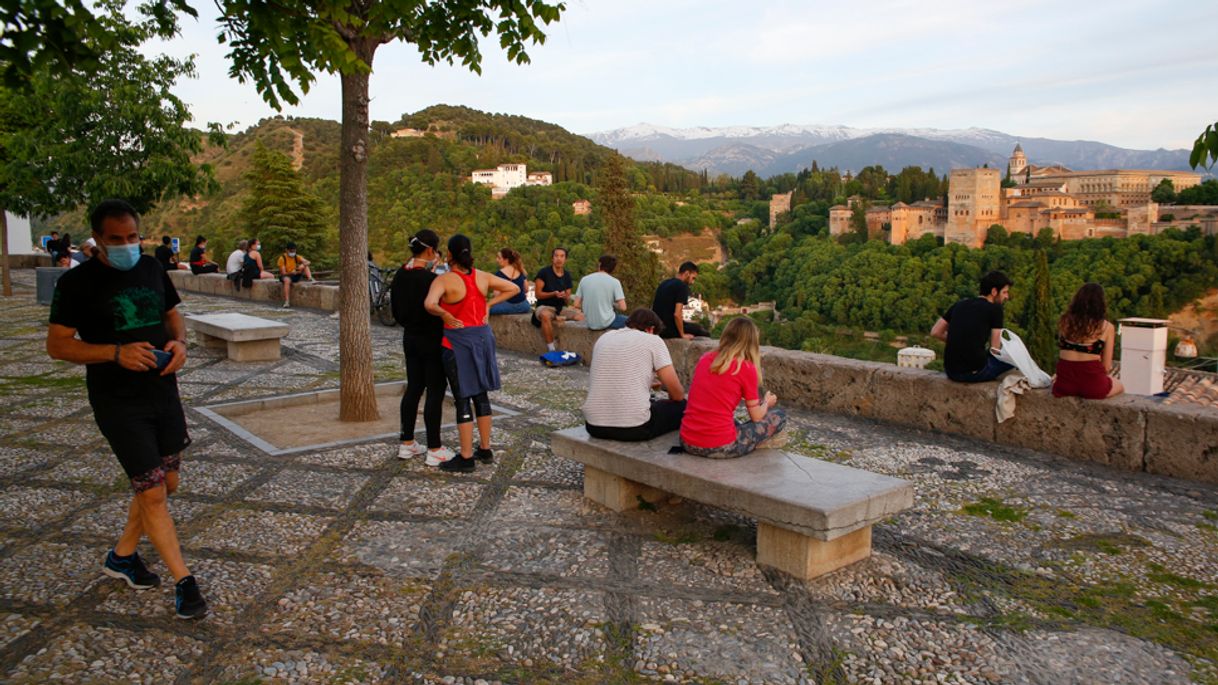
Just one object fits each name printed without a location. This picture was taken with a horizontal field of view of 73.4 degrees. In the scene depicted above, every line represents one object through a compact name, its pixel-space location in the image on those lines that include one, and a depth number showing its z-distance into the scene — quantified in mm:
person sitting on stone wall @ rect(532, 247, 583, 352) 9961
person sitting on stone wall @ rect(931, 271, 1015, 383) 5922
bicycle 13047
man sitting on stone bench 4402
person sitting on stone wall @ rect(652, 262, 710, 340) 7867
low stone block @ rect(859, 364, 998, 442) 5922
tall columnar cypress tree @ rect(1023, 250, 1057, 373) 48219
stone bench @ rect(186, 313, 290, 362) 9445
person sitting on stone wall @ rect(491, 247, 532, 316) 10023
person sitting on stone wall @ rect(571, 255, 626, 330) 9312
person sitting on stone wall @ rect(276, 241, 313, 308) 15789
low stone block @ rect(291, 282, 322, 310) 15461
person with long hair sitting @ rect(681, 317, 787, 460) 4062
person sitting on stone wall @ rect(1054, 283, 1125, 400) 5340
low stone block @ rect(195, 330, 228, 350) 10434
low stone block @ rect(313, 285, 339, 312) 14781
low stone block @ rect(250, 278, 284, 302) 16766
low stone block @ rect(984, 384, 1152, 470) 5188
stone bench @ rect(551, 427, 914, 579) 3416
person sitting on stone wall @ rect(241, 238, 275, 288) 17281
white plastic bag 5684
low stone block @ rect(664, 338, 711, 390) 7979
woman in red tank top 5043
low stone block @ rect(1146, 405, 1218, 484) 4898
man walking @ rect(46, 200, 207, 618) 3076
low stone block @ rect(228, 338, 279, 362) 9633
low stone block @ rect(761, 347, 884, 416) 6734
